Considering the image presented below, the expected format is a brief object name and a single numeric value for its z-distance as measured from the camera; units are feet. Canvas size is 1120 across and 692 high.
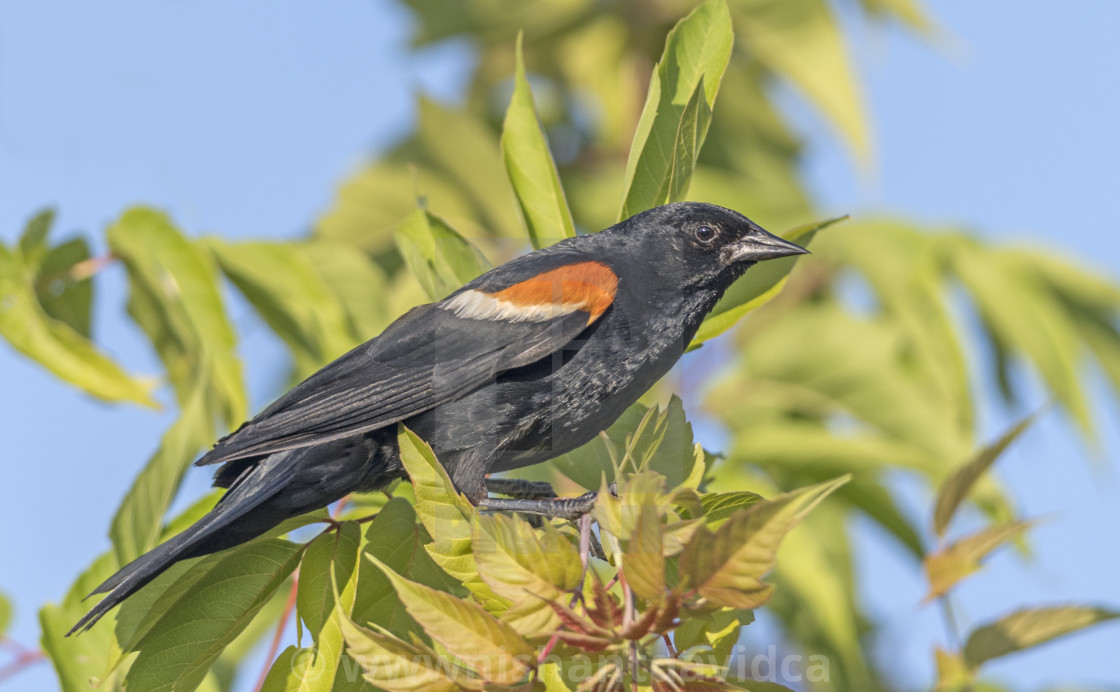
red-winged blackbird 14.97
